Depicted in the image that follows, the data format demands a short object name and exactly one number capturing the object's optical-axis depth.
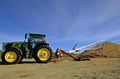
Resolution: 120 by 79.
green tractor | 6.17
